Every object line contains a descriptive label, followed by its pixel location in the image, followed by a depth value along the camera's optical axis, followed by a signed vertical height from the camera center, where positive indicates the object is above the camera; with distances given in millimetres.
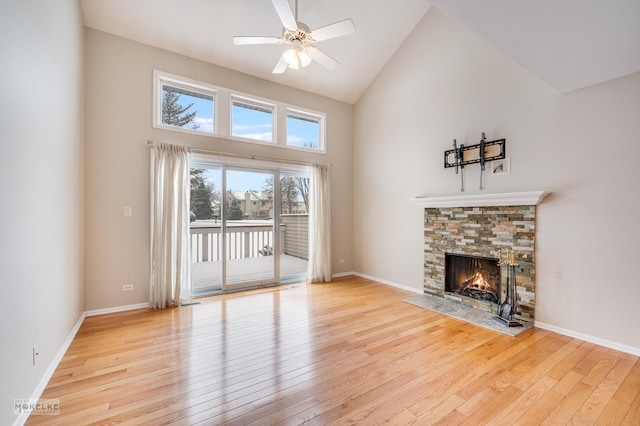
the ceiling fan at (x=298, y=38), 2719 +1871
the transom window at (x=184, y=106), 4059 +1622
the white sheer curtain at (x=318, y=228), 5258 -285
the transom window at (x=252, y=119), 4664 +1606
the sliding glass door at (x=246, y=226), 4469 -226
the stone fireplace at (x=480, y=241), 3348 -380
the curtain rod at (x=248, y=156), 4149 +924
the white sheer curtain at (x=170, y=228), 3818 -211
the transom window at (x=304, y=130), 5262 +1615
